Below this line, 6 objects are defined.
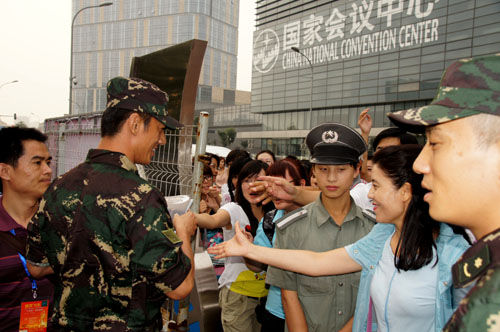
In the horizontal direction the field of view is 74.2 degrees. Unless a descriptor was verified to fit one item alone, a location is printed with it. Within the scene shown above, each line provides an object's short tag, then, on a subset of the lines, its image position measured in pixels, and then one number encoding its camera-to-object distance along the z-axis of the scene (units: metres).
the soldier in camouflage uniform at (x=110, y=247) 1.58
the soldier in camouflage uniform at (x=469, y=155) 0.81
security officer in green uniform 2.22
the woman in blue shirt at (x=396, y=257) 1.67
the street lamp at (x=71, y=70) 11.00
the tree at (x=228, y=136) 59.12
